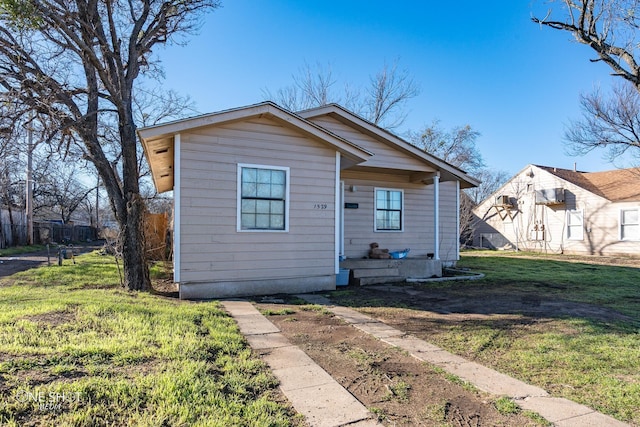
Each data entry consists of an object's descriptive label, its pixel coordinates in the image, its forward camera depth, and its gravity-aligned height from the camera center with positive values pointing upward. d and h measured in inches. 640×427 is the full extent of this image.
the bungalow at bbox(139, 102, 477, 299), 274.1 +24.3
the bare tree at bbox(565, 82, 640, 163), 628.1 +198.9
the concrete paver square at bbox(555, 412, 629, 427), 103.1 -54.1
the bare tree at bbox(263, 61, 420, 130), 872.3 +331.3
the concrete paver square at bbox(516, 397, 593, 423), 108.6 -54.3
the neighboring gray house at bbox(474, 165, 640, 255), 717.9 +41.2
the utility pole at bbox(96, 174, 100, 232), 1422.2 +104.1
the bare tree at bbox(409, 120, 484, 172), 1048.2 +250.7
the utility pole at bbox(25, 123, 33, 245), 793.6 +40.7
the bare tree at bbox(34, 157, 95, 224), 1153.7 +117.4
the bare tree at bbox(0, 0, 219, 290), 293.7 +117.3
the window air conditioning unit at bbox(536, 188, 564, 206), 797.9 +73.8
